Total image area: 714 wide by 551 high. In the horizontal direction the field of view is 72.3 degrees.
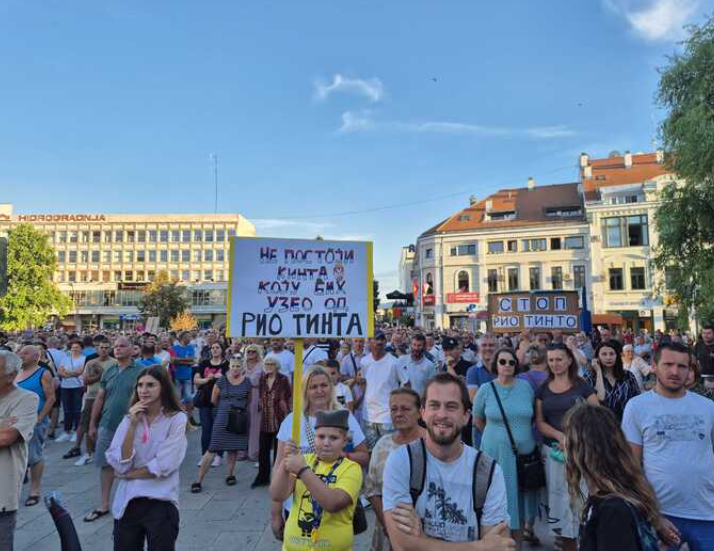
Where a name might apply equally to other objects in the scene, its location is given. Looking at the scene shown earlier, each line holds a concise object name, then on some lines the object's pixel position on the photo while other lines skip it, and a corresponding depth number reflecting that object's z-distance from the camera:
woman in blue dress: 4.07
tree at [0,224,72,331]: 44.81
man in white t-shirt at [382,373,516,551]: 2.06
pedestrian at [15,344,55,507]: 5.69
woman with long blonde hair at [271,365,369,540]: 2.95
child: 2.54
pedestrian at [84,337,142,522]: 5.18
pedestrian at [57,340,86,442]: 9.05
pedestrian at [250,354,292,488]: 6.49
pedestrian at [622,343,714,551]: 2.89
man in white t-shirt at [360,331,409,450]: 6.38
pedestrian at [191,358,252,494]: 6.41
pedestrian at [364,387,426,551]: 3.10
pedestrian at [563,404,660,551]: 1.98
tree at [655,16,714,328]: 14.39
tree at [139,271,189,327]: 54.25
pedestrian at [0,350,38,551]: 3.17
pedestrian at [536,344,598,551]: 3.94
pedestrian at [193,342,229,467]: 7.17
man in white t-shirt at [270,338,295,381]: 8.61
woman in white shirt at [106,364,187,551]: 3.13
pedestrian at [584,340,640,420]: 4.80
